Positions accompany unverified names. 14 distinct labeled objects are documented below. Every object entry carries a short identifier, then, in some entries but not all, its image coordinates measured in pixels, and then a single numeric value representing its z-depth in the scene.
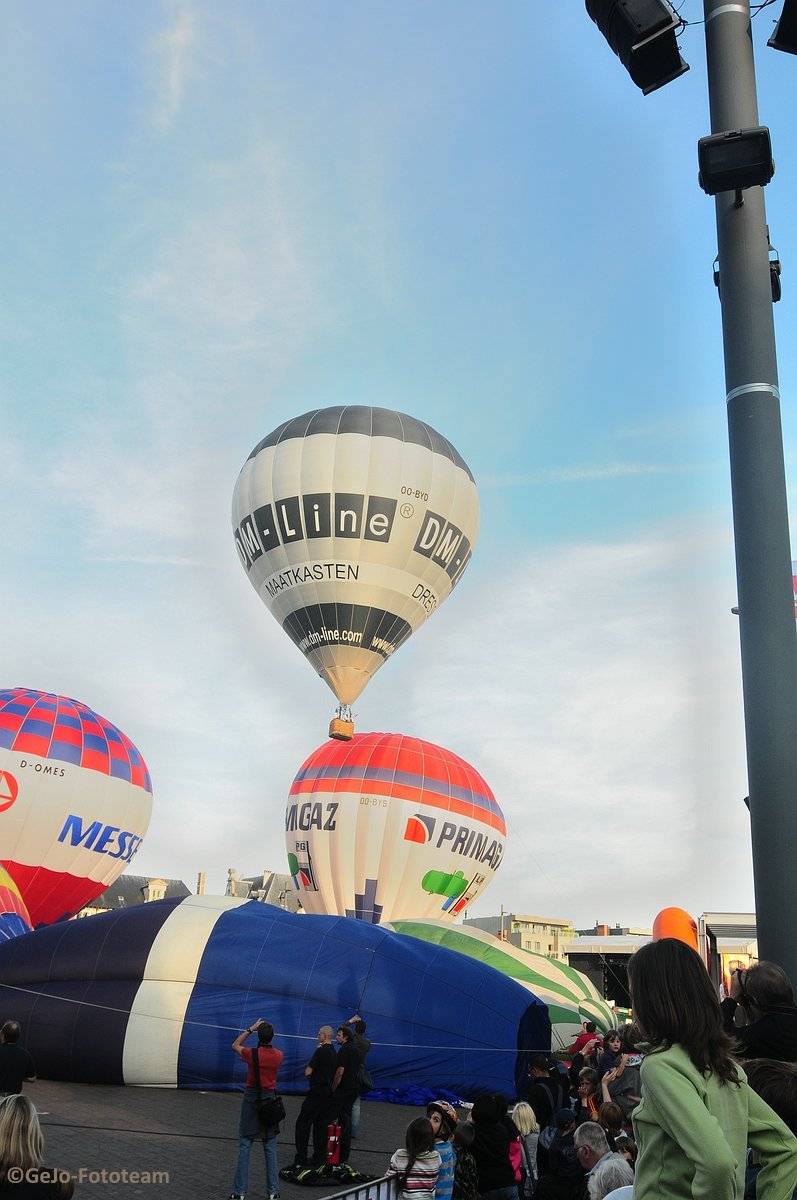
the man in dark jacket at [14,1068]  6.52
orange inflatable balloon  20.95
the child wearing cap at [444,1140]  5.38
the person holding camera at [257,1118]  6.61
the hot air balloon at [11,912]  15.93
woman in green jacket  1.84
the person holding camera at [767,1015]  3.15
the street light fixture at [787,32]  5.42
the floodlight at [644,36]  5.54
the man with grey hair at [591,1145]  4.69
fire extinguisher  7.57
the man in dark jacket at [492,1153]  5.66
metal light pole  4.71
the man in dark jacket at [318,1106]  7.63
